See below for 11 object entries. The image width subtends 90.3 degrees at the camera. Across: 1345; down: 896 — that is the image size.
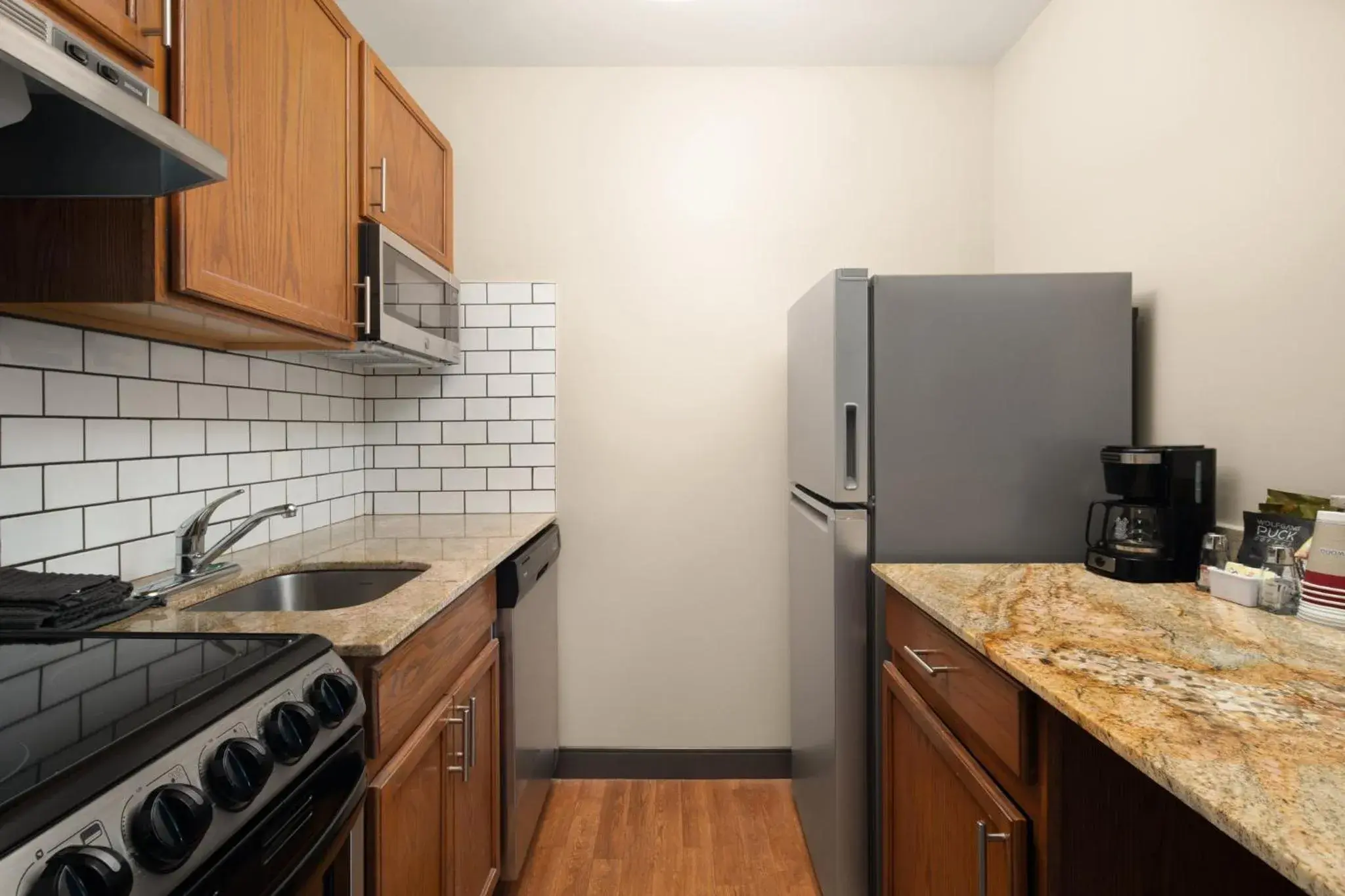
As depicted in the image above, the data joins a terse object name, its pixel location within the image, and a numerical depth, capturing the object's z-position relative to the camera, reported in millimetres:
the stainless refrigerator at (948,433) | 1605
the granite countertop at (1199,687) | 556
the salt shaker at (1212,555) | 1299
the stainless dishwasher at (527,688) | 1747
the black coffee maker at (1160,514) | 1379
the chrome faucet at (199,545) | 1369
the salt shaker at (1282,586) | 1146
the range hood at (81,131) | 706
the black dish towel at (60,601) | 969
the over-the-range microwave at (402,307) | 1651
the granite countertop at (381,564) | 1073
